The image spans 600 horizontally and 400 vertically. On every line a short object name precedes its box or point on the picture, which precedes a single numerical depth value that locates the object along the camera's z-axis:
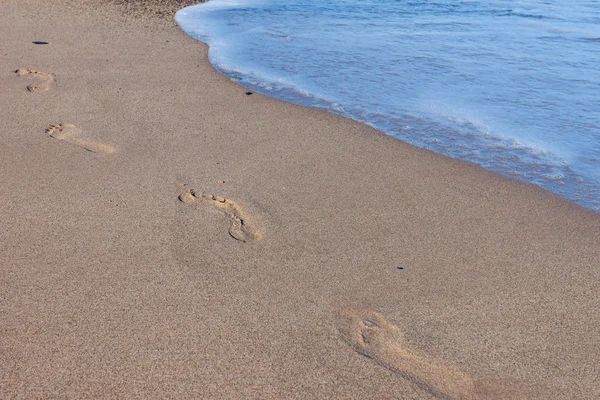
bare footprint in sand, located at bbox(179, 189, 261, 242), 3.33
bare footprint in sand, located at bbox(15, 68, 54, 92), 5.30
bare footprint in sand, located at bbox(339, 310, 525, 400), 2.38
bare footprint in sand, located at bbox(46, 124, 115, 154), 4.24
